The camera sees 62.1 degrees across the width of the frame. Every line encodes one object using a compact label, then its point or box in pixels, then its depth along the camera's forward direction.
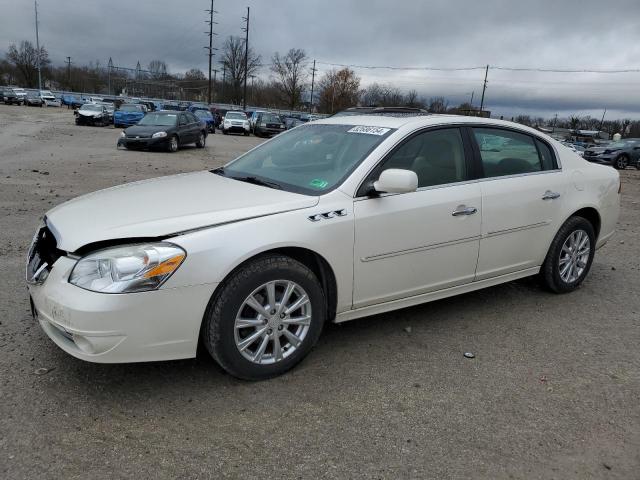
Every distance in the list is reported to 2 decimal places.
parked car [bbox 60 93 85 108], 65.54
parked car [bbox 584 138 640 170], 24.75
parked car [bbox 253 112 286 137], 33.50
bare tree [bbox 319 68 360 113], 75.27
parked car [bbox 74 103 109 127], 30.66
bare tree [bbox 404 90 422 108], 57.71
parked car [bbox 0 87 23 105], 58.53
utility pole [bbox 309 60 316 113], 77.69
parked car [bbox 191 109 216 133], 34.41
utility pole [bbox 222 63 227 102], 81.94
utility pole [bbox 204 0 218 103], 66.89
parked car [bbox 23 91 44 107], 56.89
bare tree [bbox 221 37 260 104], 81.00
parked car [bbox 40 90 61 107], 63.13
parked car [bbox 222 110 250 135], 33.62
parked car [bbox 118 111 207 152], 17.77
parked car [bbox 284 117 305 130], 37.50
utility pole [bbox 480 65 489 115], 56.06
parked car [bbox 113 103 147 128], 29.91
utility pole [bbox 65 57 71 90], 98.18
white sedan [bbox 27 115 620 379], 2.82
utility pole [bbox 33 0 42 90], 77.00
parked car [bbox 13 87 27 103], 58.64
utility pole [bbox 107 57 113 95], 88.84
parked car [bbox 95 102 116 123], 32.90
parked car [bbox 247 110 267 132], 34.44
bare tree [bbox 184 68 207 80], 88.62
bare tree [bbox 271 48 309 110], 77.25
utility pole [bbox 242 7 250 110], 68.69
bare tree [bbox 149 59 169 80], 87.56
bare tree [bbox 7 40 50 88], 89.25
